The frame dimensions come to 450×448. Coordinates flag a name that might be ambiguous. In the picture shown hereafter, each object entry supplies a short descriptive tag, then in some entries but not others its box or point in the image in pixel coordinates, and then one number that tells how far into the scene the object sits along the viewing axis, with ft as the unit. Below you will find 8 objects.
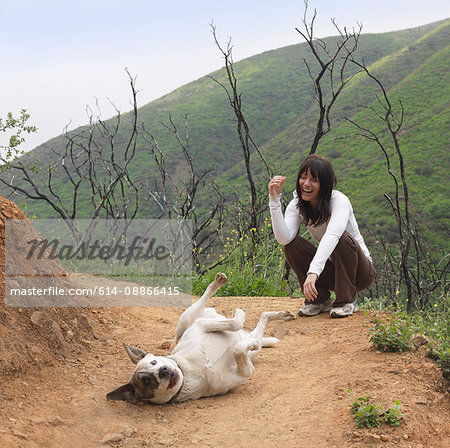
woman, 15.31
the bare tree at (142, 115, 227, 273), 33.71
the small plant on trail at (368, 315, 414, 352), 12.52
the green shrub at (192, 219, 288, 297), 23.30
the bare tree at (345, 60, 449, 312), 25.61
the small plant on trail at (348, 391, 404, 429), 9.45
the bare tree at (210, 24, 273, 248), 28.44
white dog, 11.15
